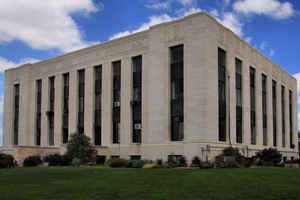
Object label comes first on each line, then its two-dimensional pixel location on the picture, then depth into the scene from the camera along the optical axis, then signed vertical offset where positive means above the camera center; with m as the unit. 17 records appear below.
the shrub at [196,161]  34.32 -3.46
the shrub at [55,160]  38.56 -3.63
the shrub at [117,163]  35.03 -3.61
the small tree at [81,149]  39.69 -2.57
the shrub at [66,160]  38.72 -3.66
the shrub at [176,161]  34.24 -3.54
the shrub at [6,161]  35.47 -3.45
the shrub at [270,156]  42.62 -3.65
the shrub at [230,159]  32.72 -3.29
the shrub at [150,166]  32.11 -3.57
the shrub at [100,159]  44.22 -4.11
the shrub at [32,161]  39.09 -3.81
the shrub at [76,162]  36.76 -3.68
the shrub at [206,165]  31.30 -3.41
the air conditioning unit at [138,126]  42.44 -0.14
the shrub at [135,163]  34.16 -3.60
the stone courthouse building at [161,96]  38.16 +3.47
